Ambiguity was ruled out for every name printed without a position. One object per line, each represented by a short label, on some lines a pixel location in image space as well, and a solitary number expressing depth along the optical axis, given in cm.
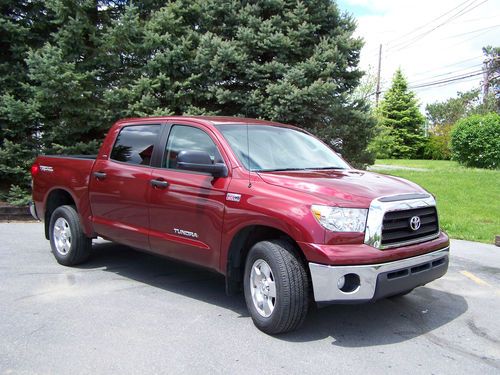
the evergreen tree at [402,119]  4331
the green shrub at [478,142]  2062
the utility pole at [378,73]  4306
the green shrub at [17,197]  1037
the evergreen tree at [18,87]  1063
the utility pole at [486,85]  6439
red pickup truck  396
